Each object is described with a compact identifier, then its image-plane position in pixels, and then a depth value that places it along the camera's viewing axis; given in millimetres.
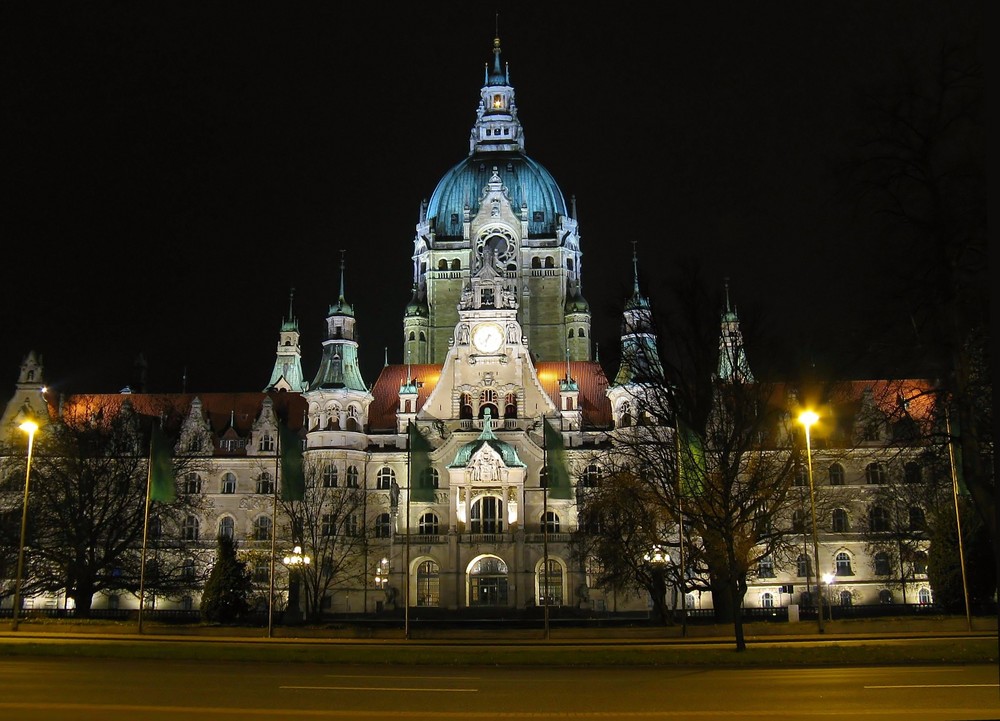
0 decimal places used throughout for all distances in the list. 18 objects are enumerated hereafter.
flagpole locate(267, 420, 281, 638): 40797
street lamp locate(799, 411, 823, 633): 36500
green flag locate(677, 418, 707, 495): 43094
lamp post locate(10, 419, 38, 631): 39219
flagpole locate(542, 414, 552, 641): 45894
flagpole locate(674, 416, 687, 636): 43956
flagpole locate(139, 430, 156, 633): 42681
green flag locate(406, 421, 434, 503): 50781
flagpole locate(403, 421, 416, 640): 40978
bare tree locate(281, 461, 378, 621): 64125
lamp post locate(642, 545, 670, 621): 51844
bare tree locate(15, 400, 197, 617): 60625
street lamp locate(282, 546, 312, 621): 61625
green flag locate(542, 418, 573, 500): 49031
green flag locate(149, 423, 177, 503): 47688
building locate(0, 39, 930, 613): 73500
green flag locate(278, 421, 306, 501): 47406
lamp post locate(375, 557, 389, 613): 76375
